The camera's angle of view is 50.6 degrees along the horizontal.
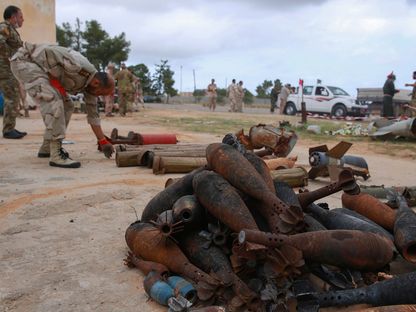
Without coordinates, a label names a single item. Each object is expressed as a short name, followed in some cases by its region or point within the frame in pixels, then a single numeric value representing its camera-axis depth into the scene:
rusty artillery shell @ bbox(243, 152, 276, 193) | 2.72
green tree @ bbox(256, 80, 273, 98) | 52.00
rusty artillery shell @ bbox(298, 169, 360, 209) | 2.54
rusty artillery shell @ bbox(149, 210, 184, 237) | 2.38
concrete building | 17.69
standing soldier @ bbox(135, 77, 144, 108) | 23.58
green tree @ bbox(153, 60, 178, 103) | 44.72
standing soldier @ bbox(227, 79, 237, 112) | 26.16
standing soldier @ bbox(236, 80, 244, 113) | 26.23
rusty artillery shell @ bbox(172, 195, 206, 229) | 2.46
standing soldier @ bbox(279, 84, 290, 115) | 22.94
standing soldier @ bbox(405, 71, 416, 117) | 11.79
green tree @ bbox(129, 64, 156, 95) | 44.53
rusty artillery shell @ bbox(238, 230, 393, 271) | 2.14
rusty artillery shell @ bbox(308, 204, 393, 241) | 2.56
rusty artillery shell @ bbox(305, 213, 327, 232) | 2.40
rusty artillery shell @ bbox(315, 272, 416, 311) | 1.89
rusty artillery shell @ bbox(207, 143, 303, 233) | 2.26
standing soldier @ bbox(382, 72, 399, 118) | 16.36
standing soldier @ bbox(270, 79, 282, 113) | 26.48
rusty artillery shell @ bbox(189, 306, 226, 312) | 1.94
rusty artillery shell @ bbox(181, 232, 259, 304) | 2.06
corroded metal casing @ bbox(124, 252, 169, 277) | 2.42
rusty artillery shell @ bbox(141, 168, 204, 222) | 2.82
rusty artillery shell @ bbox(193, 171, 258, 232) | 2.31
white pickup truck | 20.61
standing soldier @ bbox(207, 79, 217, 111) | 25.74
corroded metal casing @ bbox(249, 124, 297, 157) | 5.53
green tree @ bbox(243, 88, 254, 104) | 44.03
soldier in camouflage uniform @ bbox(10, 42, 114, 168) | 5.57
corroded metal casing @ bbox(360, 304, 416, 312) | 1.67
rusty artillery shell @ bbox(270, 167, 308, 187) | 4.76
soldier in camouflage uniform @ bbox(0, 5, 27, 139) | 7.92
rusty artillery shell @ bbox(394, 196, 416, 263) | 2.37
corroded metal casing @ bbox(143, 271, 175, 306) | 2.21
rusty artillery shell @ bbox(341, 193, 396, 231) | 2.92
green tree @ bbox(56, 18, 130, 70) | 42.19
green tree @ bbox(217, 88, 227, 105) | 43.94
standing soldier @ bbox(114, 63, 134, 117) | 16.47
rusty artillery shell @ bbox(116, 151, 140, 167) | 5.91
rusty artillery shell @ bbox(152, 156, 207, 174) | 5.45
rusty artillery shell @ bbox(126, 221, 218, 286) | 2.34
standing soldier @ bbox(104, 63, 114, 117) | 16.33
